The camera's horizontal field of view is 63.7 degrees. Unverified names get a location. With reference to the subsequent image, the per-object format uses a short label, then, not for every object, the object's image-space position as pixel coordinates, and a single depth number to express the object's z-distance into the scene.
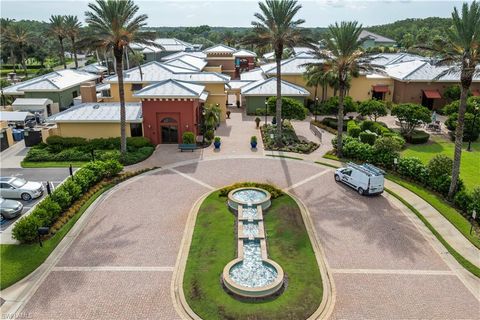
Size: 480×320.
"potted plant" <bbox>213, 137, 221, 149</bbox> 37.59
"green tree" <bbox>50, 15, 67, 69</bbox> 74.31
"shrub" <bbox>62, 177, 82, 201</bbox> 24.97
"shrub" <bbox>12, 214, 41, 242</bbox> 20.28
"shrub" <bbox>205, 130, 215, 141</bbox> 39.75
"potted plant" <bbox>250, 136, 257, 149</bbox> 37.50
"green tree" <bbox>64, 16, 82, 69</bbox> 75.00
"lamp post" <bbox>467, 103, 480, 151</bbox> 36.52
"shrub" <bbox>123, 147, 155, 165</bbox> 33.56
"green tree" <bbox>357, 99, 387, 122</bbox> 42.12
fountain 16.47
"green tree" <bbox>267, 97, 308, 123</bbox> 40.97
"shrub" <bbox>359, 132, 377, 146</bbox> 36.03
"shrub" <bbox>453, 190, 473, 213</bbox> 23.96
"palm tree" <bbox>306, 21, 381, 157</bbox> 31.23
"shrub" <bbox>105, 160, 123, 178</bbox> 29.36
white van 26.25
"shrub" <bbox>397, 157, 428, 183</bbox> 28.28
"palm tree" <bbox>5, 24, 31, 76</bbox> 81.69
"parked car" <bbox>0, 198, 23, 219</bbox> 23.45
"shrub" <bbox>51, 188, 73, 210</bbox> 23.62
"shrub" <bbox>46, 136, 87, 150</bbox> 36.91
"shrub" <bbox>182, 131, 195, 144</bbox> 37.22
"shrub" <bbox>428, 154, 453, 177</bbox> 27.10
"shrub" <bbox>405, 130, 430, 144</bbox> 38.77
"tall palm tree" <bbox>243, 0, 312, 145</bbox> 33.34
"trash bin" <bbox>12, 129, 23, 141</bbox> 40.15
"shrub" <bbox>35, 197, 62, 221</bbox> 22.30
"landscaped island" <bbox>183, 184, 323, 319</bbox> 15.59
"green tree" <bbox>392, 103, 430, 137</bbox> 37.97
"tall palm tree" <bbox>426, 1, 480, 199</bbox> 22.14
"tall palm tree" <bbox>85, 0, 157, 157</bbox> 29.88
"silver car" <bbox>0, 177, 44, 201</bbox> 26.31
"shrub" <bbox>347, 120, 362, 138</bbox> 38.94
